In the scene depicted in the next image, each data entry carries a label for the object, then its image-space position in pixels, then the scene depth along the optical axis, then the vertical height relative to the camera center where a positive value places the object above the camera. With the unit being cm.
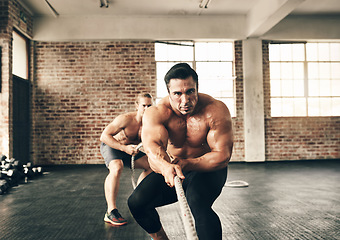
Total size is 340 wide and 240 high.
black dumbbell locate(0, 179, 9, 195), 407 -84
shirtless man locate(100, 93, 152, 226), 285 -26
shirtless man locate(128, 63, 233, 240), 170 -15
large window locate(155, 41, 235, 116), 732 +148
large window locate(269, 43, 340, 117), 746 +102
